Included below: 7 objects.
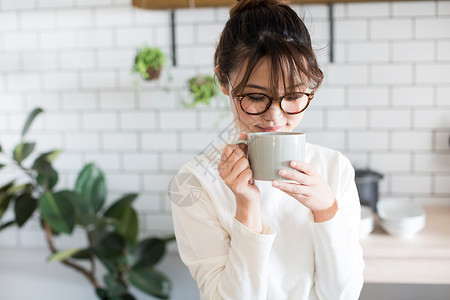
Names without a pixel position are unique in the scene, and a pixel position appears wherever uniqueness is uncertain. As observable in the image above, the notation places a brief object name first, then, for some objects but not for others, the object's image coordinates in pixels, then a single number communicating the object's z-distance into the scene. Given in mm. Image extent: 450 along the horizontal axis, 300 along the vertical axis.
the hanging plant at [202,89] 1774
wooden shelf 1828
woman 820
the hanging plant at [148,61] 1778
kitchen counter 1452
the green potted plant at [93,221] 1786
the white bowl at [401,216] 1538
